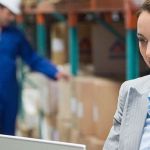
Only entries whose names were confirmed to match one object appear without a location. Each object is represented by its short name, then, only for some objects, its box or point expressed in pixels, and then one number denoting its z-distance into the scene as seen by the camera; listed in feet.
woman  5.47
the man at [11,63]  12.90
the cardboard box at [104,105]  12.76
